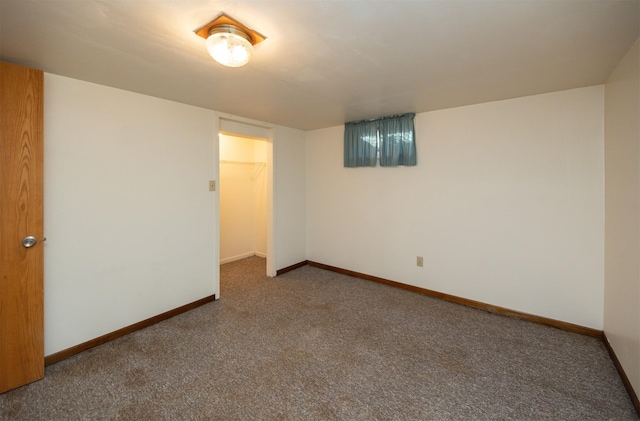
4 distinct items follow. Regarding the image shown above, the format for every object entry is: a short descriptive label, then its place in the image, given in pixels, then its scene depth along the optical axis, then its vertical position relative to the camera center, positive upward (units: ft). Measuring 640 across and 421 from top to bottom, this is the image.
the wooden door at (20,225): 5.70 -0.32
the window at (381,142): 10.82 +2.76
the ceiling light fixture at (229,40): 4.70 +3.02
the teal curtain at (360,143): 11.78 +2.83
